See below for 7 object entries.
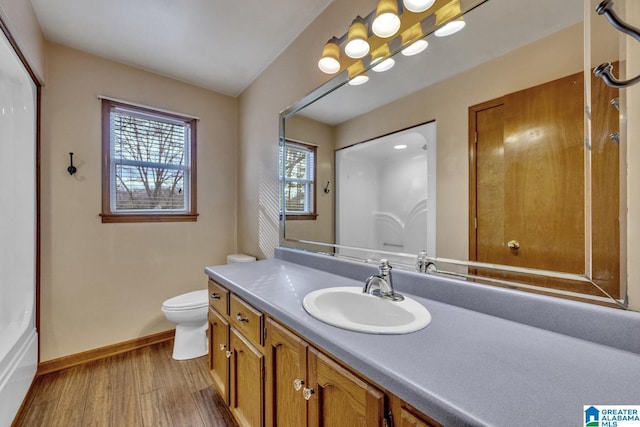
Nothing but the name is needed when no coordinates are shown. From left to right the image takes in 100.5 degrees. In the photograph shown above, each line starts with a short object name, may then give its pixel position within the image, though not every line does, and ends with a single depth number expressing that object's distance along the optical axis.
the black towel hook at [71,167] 2.00
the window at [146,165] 2.20
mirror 0.76
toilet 2.02
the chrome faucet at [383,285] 1.03
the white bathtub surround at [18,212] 1.65
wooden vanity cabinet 0.65
